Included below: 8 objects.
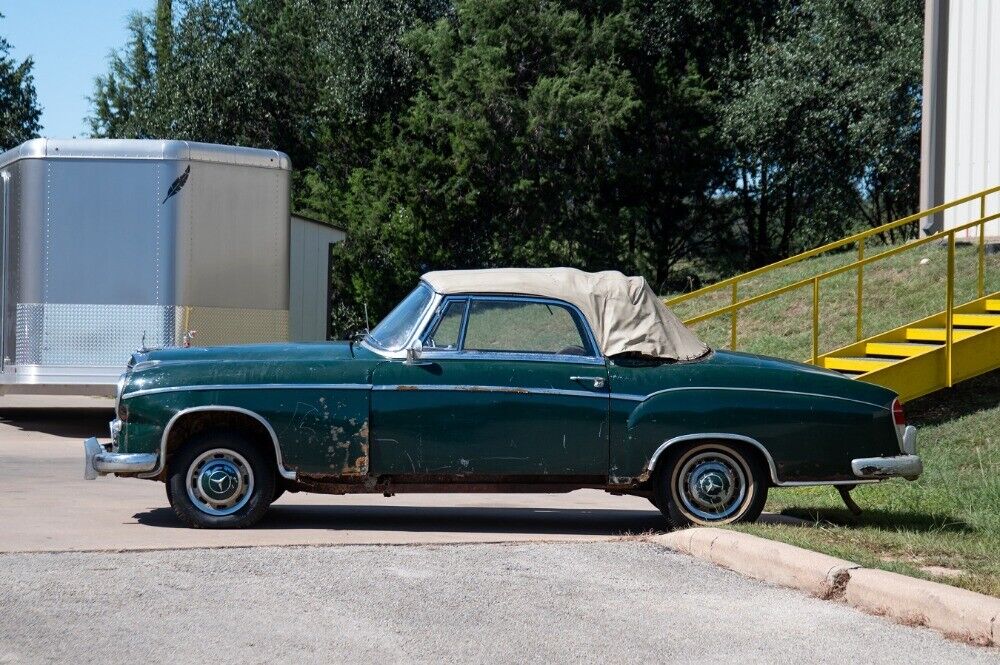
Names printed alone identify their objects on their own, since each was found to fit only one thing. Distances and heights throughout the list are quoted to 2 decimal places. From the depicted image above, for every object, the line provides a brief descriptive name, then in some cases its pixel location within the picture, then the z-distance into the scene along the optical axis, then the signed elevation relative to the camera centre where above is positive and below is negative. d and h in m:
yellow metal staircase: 13.01 -0.20
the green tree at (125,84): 44.34 +7.79
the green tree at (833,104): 30.17 +5.36
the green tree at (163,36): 40.06 +8.60
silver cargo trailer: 14.35 +0.55
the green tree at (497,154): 35.56 +4.53
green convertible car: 8.45 -0.66
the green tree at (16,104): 49.72 +7.93
